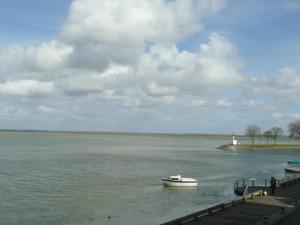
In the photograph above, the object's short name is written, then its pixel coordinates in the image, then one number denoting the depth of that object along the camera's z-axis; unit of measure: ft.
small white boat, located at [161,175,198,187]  195.21
